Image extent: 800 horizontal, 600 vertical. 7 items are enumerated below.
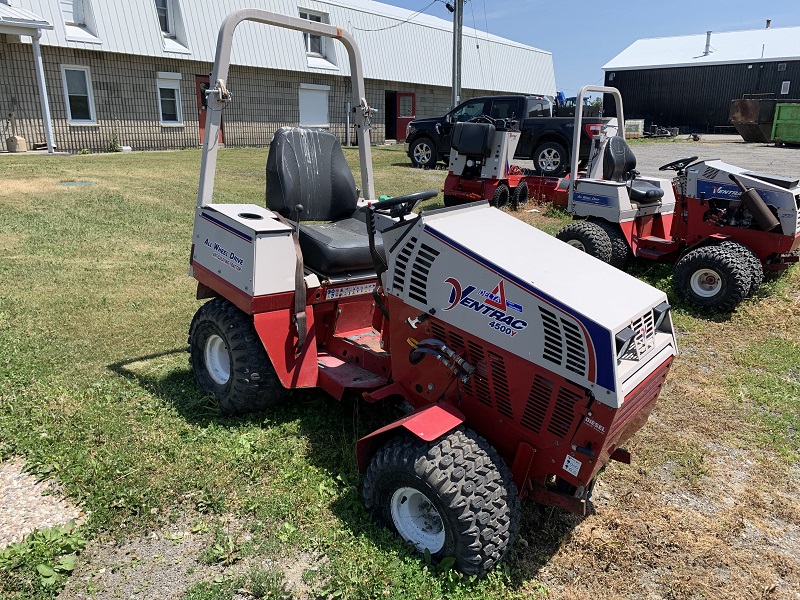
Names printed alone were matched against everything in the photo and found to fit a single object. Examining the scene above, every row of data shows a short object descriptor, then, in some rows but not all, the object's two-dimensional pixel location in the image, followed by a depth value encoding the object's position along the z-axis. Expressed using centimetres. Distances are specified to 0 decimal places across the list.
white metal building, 1691
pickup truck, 1402
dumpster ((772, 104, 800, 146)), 2345
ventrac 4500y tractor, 258
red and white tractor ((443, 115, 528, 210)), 1097
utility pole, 1983
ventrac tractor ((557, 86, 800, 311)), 623
